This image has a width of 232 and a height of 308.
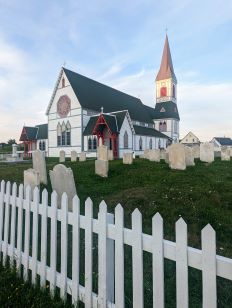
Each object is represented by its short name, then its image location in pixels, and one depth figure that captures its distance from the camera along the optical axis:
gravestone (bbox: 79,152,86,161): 23.07
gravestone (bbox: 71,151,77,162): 22.95
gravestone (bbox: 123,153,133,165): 15.23
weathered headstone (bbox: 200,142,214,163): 15.92
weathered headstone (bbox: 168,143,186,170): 12.00
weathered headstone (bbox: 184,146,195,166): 13.52
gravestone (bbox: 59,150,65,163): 24.08
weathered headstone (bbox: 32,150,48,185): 9.81
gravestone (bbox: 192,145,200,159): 18.59
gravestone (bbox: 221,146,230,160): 18.28
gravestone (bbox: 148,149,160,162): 17.50
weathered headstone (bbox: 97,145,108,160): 14.53
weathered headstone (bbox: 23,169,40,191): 6.79
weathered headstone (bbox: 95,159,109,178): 11.58
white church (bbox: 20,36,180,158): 33.53
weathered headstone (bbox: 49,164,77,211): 5.93
